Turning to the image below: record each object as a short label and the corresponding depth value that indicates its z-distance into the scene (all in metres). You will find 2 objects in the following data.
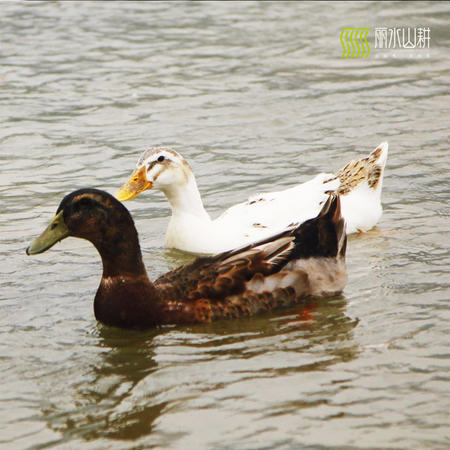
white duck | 18.19
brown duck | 14.83
